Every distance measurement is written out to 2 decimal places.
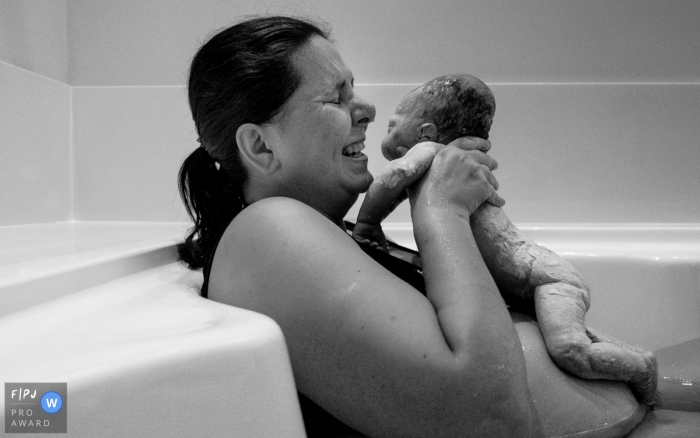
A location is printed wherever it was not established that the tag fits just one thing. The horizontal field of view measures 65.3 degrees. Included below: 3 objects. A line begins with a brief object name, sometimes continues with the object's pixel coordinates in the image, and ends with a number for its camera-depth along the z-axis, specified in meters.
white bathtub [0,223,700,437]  0.42
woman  0.64
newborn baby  0.80
